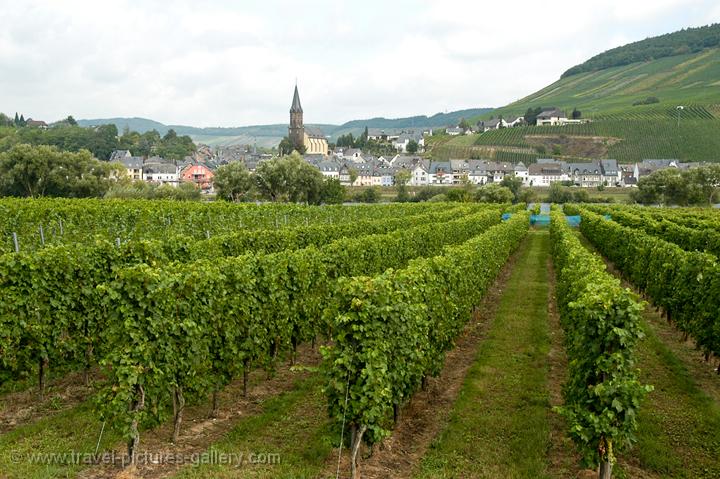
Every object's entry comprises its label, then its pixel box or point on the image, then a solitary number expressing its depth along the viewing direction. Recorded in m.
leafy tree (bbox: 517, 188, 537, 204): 102.59
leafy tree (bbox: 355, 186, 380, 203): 100.50
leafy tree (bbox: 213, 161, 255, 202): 75.35
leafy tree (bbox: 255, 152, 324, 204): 75.00
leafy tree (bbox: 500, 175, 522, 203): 103.59
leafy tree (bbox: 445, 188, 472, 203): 88.80
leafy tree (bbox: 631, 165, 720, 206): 85.38
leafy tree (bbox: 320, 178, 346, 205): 79.75
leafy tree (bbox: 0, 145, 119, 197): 68.00
